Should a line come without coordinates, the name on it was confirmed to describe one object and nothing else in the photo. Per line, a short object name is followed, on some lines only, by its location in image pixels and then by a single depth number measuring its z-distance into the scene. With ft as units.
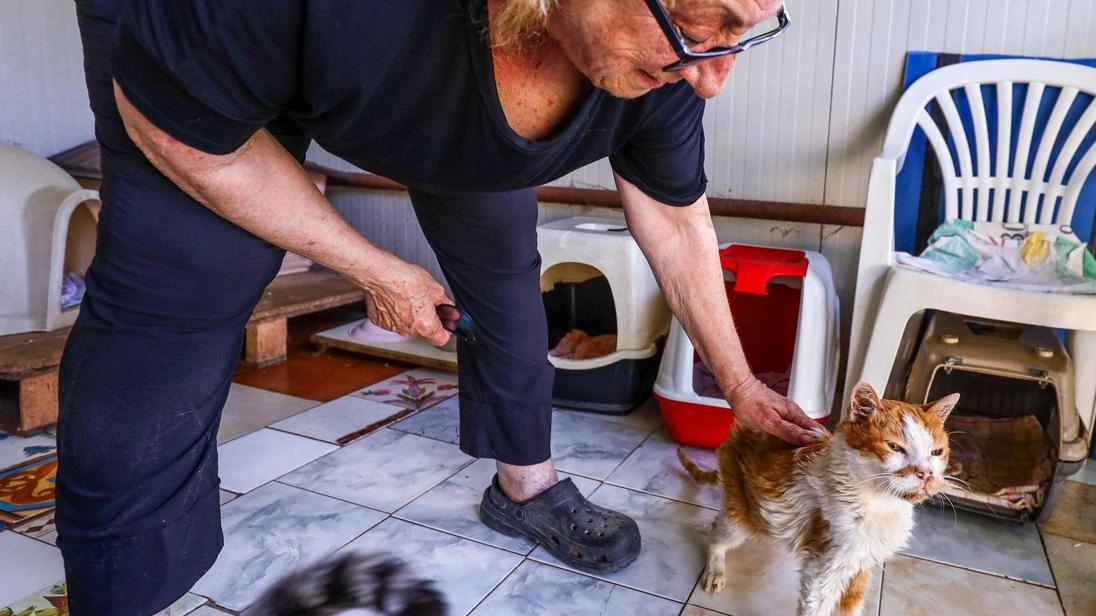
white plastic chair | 4.78
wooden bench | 5.79
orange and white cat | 3.27
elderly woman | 2.28
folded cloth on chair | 5.18
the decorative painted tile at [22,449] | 5.47
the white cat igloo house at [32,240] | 6.13
